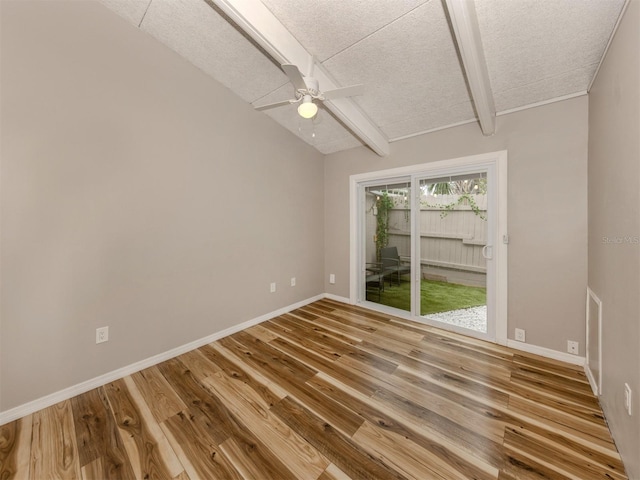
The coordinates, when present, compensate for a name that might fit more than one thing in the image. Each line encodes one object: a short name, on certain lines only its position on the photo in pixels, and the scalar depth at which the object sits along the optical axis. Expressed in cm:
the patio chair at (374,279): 386
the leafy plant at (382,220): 364
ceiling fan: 192
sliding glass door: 271
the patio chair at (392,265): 350
